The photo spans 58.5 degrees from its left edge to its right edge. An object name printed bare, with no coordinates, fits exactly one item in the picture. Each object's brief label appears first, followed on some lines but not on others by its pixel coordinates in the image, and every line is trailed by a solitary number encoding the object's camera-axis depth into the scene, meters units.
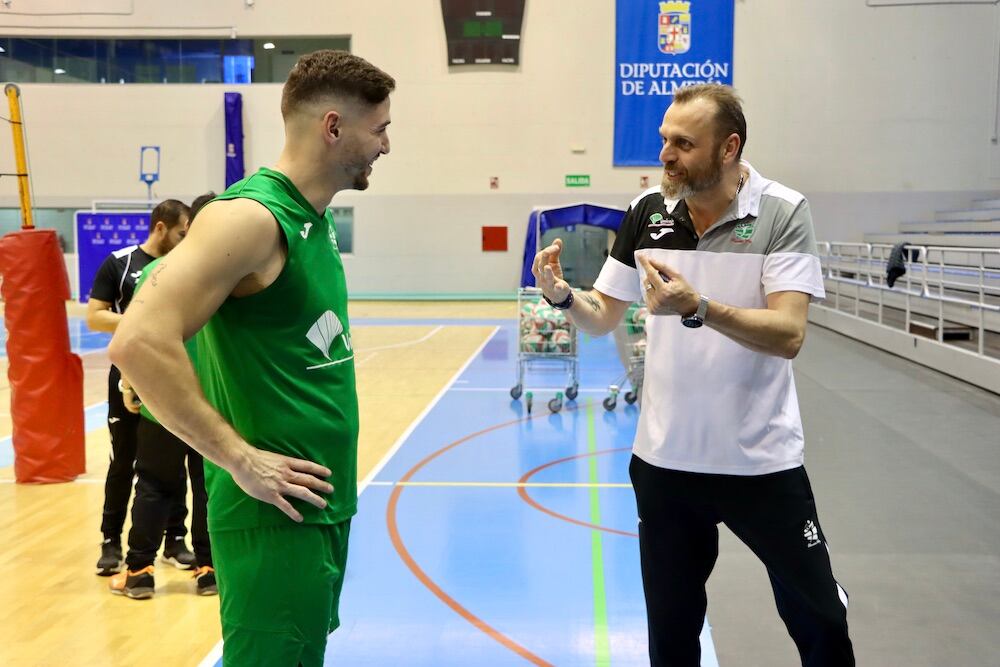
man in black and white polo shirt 2.35
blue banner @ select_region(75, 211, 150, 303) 18.02
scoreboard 20.50
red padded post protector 6.03
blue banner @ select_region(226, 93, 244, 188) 21.09
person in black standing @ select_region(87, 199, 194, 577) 4.51
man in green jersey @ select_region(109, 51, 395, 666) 1.70
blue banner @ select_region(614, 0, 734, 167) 20.45
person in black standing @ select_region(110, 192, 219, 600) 4.35
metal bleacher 9.80
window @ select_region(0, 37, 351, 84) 21.42
